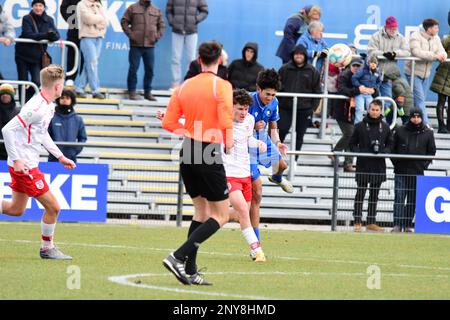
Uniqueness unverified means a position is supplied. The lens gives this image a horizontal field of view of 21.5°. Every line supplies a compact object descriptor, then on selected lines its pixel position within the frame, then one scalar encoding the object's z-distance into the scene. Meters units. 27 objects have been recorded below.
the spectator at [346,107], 21.75
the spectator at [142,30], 22.25
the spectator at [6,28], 21.42
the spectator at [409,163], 19.62
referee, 10.64
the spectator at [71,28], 22.50
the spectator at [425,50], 23.02
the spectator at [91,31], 21.94
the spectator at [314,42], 22.05
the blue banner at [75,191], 18.86
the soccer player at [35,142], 12.70
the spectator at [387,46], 22.84
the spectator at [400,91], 22.92
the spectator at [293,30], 22.69
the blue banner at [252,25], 23.70
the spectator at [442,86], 23.61
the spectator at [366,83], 21.70
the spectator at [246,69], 21.36
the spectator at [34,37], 21.55
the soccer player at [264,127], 13.88
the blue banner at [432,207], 19.53
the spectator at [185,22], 22.66
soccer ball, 22.20
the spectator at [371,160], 19.66
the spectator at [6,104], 19.78
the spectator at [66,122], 19.61
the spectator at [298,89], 21.58
